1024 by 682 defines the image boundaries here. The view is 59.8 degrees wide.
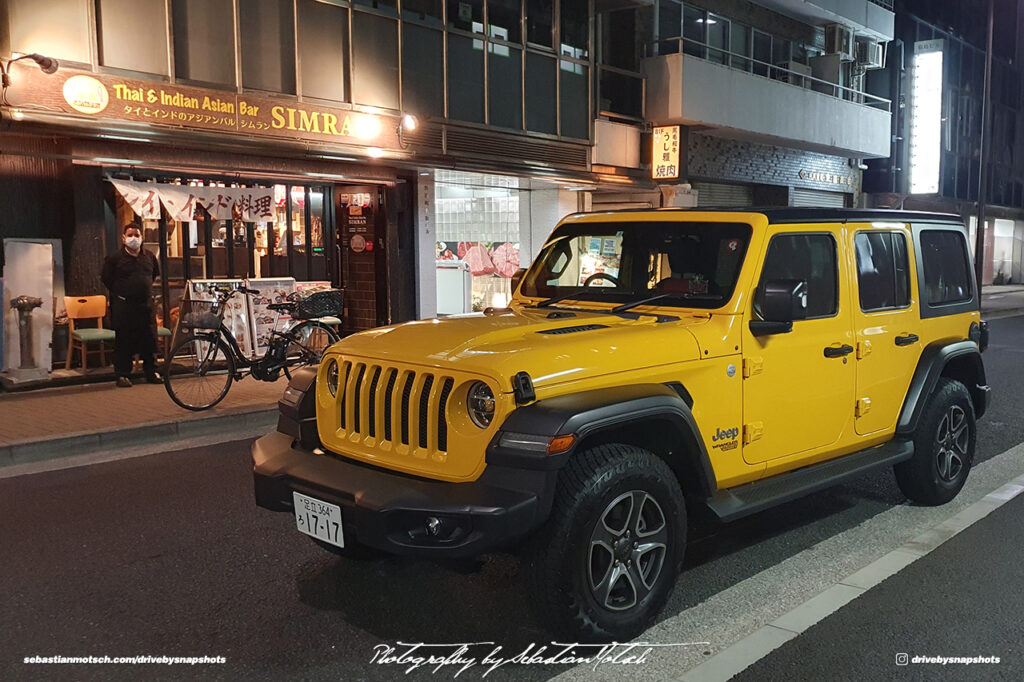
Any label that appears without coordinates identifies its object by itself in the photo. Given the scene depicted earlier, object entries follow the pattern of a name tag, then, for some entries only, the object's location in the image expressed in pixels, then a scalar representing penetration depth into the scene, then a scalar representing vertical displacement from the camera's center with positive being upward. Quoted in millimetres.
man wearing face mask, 10914 -385
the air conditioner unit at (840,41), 26031 +6419
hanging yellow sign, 19641 +2394
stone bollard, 10953 -675
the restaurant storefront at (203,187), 10984 +1151
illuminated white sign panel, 29188 +4720
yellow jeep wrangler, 3740 -688
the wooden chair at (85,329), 11570 -747
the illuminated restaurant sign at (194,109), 10500 +2095
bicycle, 9594 -995
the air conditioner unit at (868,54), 27125 +6267
